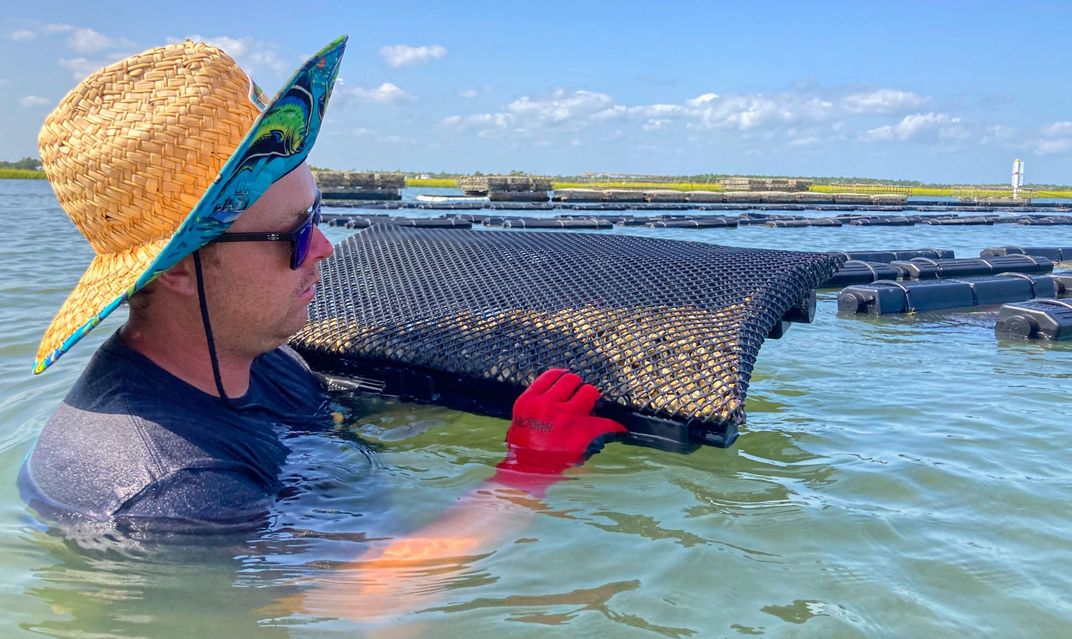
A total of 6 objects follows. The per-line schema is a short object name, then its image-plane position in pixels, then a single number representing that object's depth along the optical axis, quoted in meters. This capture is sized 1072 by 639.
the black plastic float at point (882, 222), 18.42
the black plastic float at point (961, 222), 19.07
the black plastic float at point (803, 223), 16.47
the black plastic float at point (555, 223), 14.20
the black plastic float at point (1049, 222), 20.05
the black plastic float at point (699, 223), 15.80
